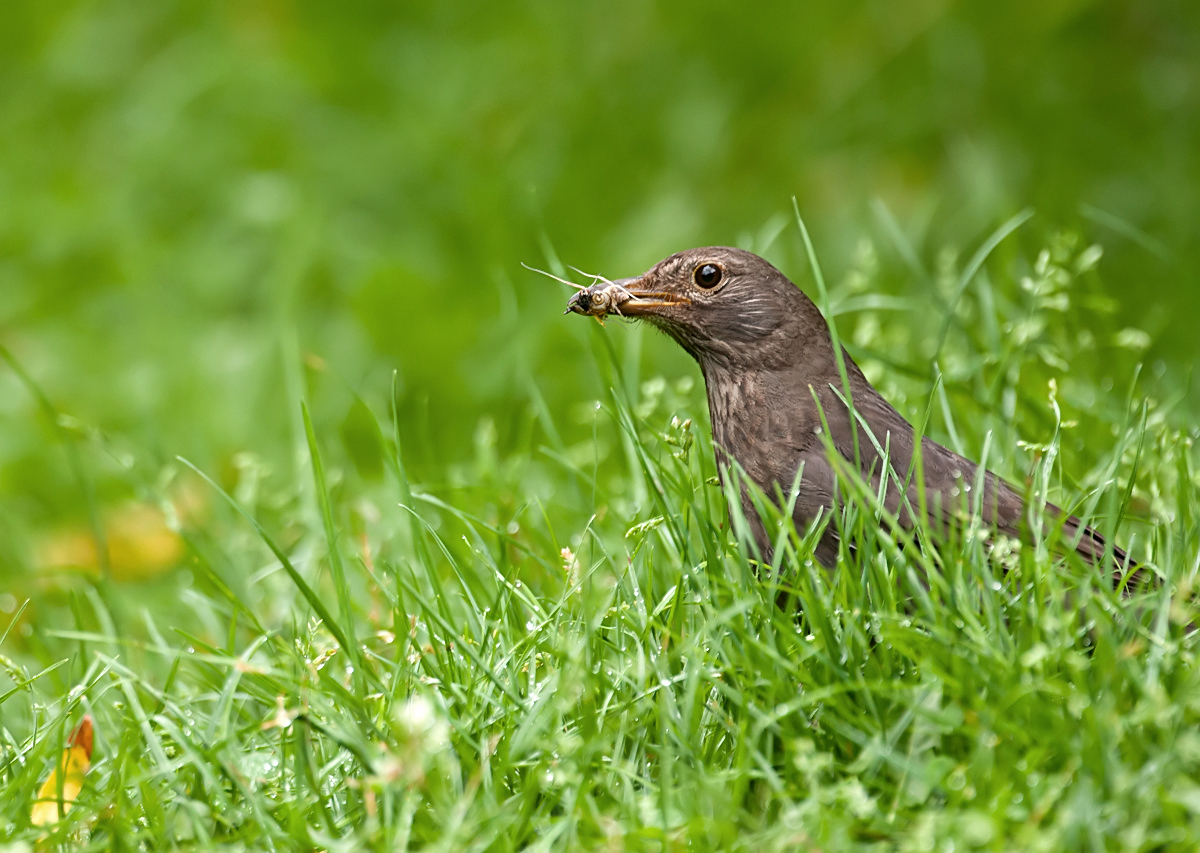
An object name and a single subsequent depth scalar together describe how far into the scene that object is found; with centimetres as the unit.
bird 551
